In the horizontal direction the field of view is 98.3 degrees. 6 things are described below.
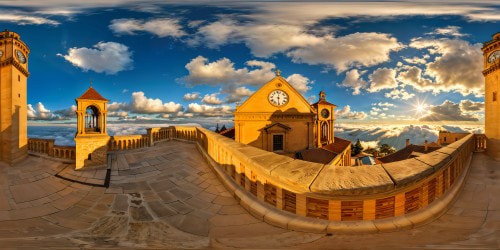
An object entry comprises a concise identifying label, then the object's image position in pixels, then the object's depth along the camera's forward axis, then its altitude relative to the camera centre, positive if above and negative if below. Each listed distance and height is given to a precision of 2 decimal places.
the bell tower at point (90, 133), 10.60 -0.57
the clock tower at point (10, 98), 12.44 +1.47
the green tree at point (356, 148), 47.63 -5.67
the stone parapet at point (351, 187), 4.19 -1.35
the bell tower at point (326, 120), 34.31 +0.50
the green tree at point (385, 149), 51.43 -6.25
